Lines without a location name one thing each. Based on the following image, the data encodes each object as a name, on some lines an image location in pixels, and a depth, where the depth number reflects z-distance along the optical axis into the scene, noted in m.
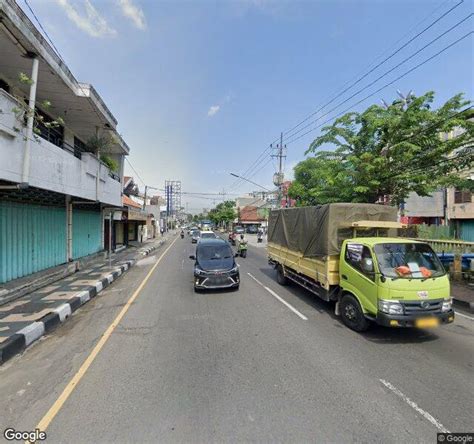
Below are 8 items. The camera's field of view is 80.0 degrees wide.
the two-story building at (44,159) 6.53
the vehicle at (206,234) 23.41
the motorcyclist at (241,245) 19.19
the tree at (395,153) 10.44
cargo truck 5.02
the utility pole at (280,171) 28.09
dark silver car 8.78
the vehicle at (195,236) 33.62
